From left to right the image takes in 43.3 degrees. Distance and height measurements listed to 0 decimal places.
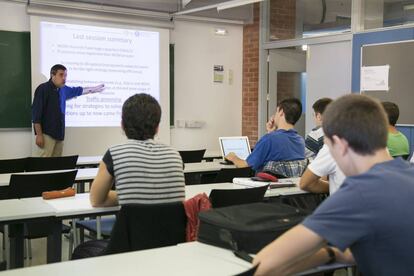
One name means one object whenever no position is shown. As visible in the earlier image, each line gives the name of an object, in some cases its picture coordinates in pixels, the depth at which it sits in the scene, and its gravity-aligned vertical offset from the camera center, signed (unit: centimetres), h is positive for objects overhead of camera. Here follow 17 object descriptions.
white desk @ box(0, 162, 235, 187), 388 -69
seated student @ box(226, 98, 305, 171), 386 -37
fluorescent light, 646 +112
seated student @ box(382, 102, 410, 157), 386 -36
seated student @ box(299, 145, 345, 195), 293 -46
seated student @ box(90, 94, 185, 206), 250 -37
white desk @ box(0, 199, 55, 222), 256 -61
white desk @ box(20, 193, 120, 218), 267 -61
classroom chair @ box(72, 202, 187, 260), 237 -62
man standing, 611 -26
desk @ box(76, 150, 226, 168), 512 -71
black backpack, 179 -46
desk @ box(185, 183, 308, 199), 334 -65
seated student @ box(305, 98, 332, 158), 425 -41
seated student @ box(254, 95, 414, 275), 134 -30
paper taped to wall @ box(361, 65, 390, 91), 615 +17
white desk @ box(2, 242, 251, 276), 170 -59
